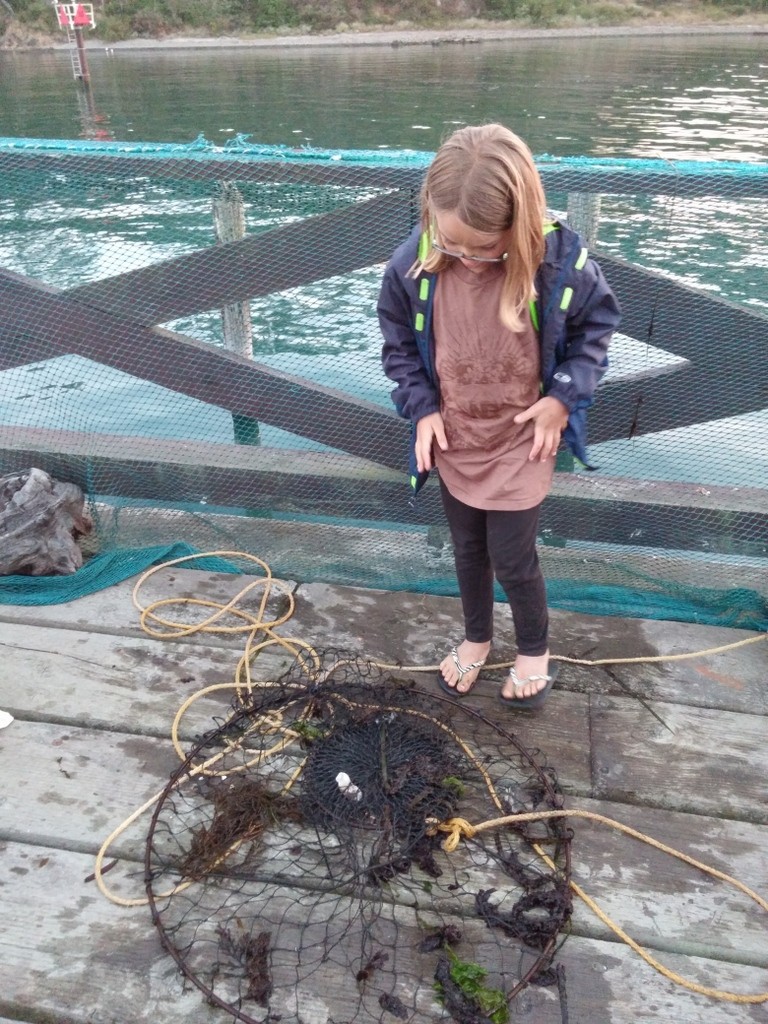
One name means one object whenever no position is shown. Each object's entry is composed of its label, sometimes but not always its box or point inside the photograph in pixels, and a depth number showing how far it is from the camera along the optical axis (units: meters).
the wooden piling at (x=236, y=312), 3.71
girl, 2.15
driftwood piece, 3.57
